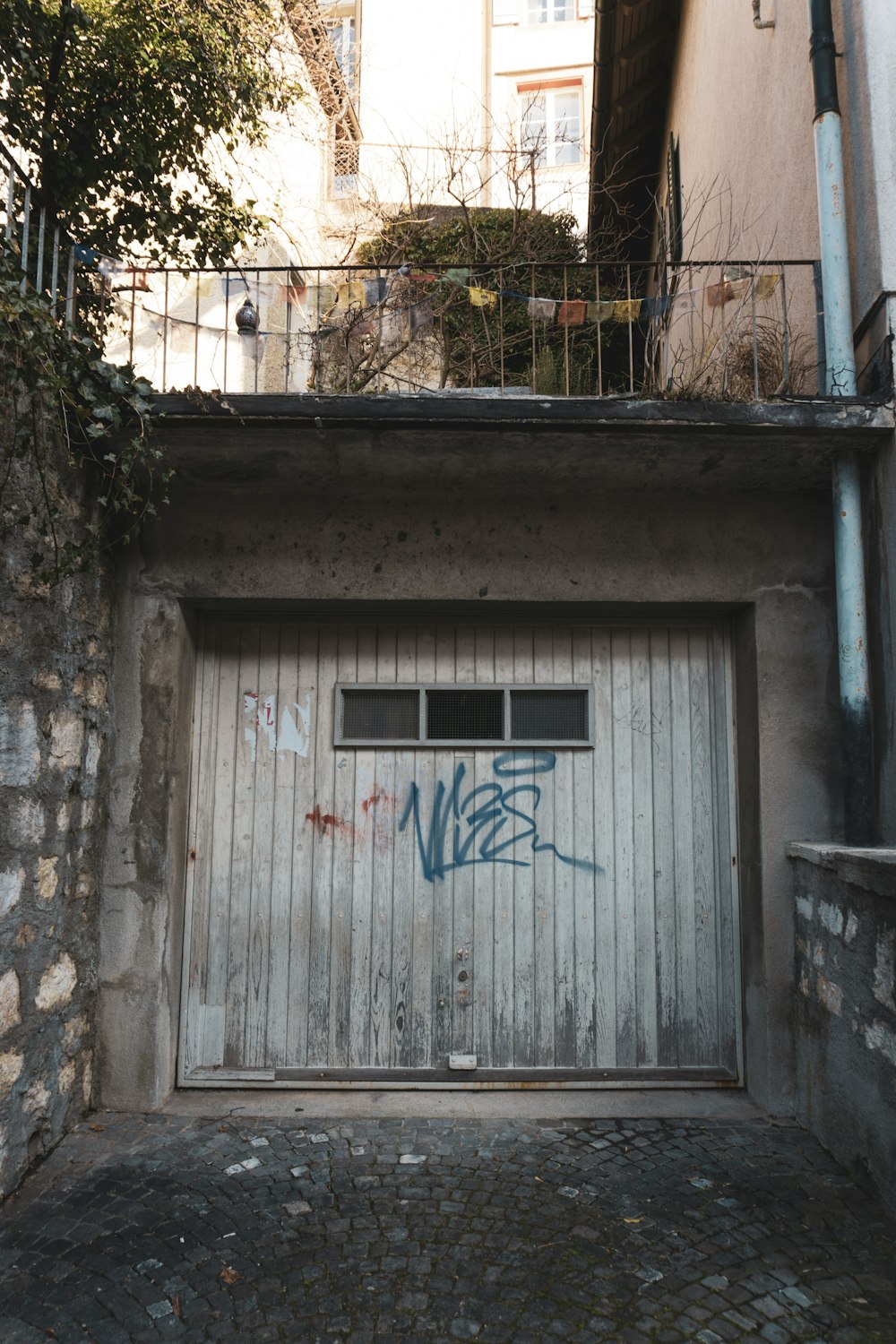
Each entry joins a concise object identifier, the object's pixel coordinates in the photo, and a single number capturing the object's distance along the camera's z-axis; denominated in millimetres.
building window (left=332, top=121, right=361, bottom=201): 10938
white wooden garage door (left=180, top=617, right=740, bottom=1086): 4504
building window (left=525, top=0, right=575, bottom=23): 15992
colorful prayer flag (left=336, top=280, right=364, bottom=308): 4586
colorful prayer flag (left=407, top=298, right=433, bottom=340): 5004
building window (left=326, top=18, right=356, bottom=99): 10461
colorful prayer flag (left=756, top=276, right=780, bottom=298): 4602
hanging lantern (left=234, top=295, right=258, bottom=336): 4637
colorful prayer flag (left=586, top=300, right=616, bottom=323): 4504
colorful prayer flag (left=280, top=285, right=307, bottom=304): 4465
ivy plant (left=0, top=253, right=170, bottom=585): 3303
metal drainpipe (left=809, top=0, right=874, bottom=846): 3926
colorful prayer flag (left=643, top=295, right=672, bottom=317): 4398
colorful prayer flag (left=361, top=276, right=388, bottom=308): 4684
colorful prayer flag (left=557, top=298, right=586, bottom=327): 4613
